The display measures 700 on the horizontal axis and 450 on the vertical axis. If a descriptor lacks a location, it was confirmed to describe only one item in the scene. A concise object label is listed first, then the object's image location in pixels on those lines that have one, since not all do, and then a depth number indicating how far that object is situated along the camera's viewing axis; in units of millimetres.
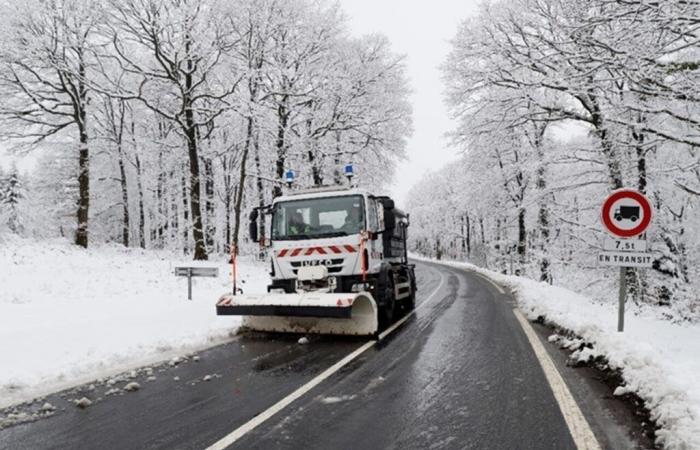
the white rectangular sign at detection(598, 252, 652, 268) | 7148
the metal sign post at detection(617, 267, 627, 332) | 7262
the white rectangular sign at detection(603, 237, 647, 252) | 7246
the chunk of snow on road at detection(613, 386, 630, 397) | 5117
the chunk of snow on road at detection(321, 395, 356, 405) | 5094
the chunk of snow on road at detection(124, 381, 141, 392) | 5648
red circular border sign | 7133
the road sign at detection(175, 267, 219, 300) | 11891
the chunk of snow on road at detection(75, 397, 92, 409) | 5059
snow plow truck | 8820
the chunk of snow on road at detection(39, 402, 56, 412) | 4927
